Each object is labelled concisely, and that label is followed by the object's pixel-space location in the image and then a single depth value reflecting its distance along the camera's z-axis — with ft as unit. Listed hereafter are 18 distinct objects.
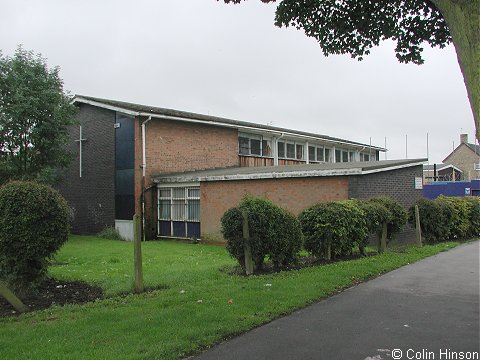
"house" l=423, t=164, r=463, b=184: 176.30
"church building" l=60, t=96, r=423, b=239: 52.54
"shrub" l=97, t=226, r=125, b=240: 69.15
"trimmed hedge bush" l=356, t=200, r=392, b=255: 39.45
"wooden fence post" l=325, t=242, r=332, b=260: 35.82
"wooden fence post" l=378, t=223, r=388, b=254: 41.98
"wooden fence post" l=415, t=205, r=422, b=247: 47.70
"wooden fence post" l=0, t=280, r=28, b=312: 22.77
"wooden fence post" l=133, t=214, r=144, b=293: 26.27
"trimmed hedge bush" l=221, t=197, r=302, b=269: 31.40
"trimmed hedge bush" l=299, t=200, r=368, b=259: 35.50
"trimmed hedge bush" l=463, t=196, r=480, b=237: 58.54
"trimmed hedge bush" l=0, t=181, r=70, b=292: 25.67
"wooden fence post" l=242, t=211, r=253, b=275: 30.91
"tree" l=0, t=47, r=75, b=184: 55.83
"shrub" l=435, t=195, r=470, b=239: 53.61
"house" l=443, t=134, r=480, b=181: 229.25
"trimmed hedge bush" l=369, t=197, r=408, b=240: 43.19
